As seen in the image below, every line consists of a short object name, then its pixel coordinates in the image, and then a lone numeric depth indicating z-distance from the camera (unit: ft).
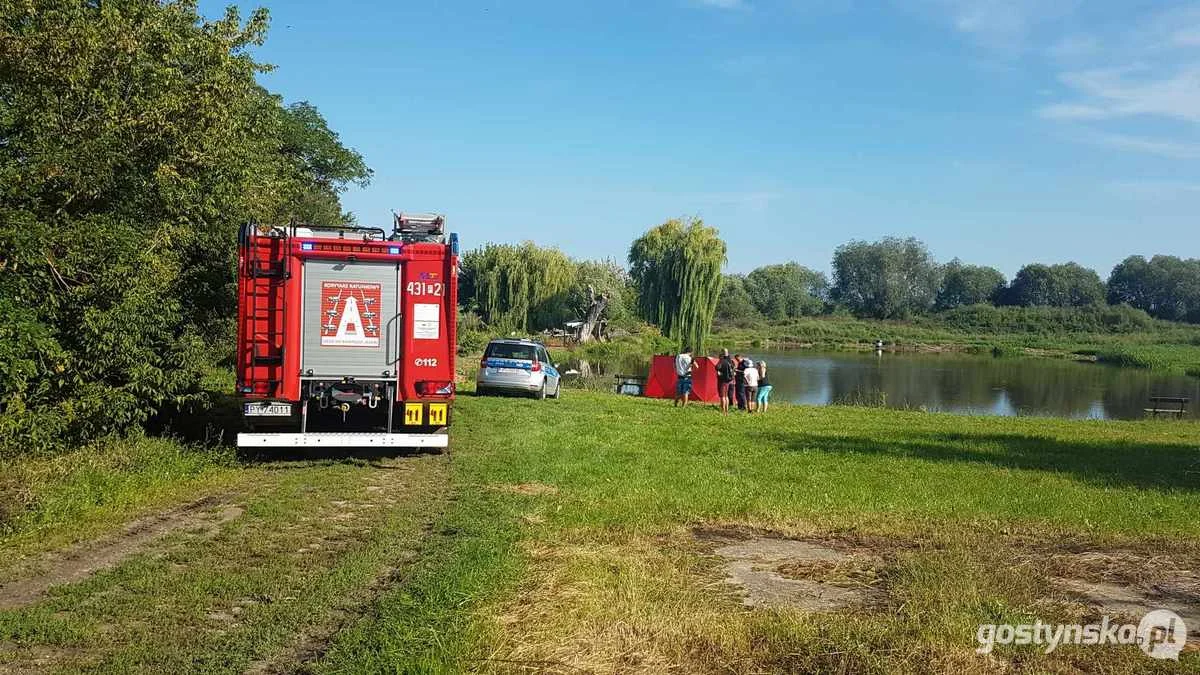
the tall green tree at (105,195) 32.89
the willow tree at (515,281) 206.49
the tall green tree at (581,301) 215.10
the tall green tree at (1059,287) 456.04
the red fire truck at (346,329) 39.34
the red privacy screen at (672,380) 85.30
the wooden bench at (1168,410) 102.58
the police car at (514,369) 76.95
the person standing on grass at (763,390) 76.69
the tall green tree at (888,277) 464.65
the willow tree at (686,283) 194.18
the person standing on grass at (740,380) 75.92
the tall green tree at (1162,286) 431.02
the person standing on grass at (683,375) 80.74
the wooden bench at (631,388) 102.53
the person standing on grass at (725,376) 73.56
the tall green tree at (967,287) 476.95
